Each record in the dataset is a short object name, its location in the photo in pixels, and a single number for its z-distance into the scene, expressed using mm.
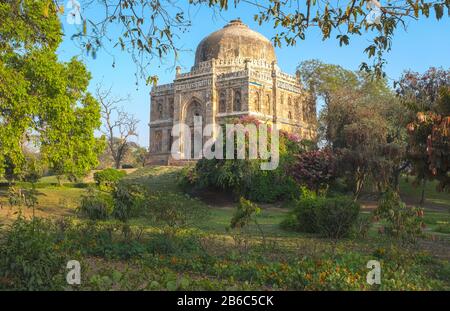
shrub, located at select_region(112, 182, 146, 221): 11672
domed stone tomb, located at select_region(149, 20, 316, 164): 34031
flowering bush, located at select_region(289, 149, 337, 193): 20141
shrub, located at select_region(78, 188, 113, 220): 11852
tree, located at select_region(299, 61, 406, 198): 20078
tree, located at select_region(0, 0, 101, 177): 14617
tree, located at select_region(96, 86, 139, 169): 36931
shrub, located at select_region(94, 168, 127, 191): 23700
